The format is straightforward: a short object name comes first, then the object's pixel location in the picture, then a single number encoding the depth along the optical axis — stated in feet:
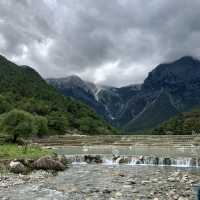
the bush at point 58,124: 597.11
